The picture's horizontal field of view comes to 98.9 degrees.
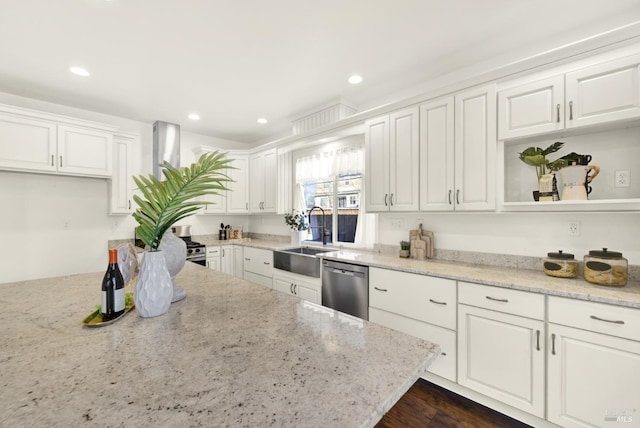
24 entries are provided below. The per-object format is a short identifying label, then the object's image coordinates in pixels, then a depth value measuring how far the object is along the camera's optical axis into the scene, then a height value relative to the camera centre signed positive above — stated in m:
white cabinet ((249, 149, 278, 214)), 4.17 +0.52
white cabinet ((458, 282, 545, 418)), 1.69 -0.87
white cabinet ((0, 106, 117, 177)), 2.82 +0.78
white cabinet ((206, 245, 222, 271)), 3.96 -0.62
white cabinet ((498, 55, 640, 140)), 1.64 +0.76
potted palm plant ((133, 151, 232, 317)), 1.12 +0.00
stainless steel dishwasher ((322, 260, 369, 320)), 2.52 -0.71
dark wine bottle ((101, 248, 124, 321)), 1.11 -0.32
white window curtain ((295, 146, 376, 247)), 3.31 +0.59
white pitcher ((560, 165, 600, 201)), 1.83 +0.23
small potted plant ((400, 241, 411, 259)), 2.73 -0.36
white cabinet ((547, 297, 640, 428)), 1.44 -0.83
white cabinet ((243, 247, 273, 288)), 3.60 -0.71
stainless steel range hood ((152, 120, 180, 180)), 3.86 +0.98
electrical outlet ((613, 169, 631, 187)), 1.85 +0.25
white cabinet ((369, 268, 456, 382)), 2.04 -0.75
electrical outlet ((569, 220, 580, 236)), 2.02 -0.10
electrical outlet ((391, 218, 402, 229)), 2.98 -0.10
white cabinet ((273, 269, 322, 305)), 2.93 -0.82
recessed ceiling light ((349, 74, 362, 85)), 2.70 +1.36
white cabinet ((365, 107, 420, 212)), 2.56 +0.52
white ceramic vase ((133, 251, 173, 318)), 1.11 -0.30
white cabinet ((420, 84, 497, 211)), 2.14 +0.52
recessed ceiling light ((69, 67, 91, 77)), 2.54 +1.35
